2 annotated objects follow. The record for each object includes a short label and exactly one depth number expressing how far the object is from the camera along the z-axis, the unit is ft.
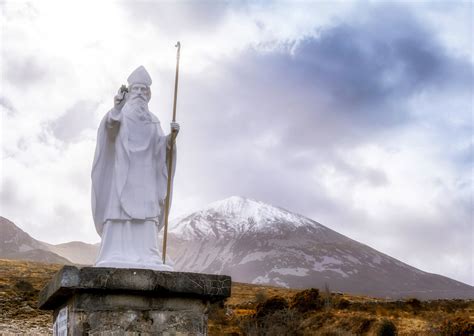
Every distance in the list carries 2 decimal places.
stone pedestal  22.09
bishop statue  25.79
